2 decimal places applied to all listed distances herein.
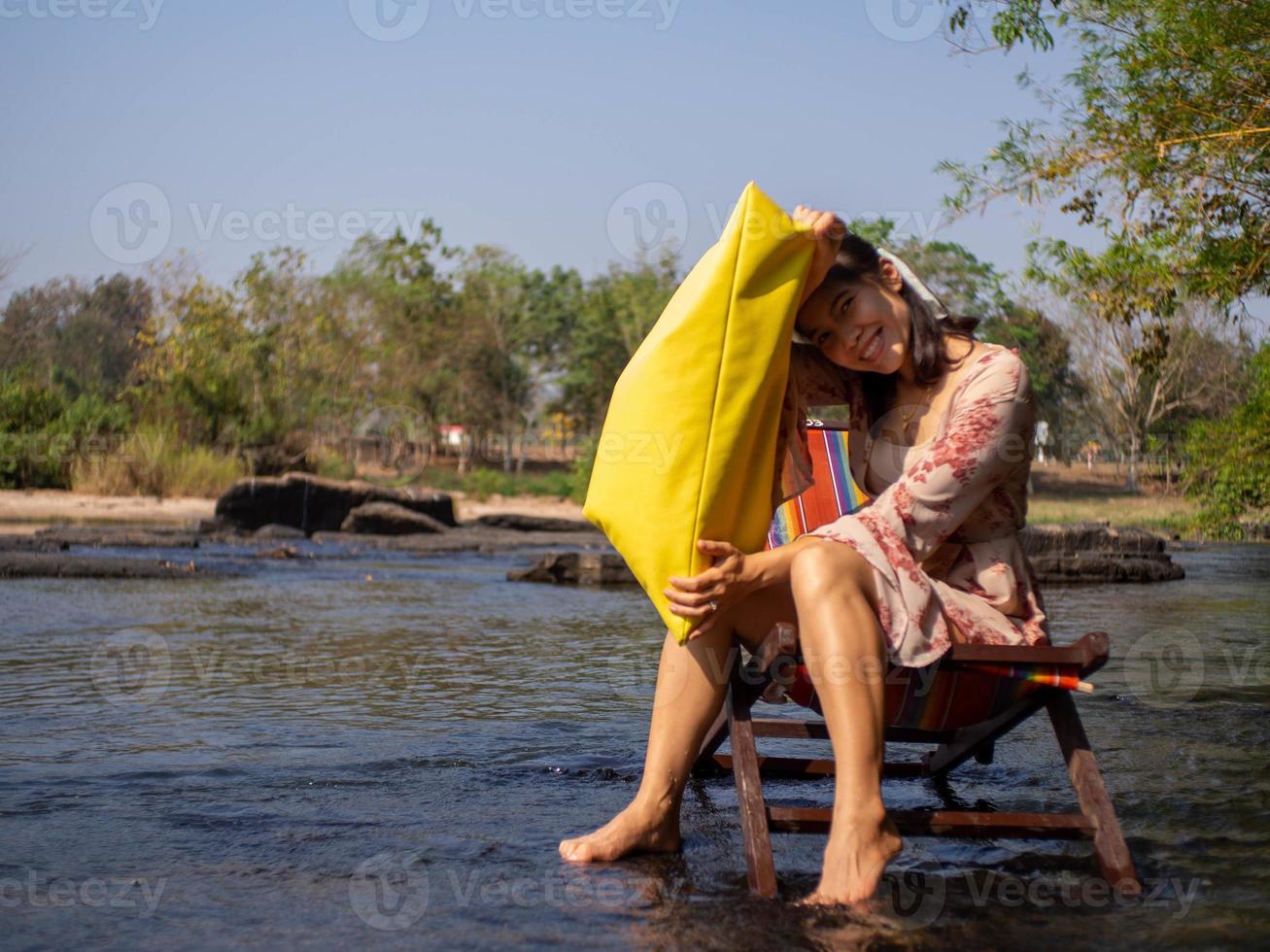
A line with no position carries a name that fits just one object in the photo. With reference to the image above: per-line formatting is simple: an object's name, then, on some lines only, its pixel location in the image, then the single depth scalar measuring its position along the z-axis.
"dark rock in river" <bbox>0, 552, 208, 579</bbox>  9.73
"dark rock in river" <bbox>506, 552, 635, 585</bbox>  10.68
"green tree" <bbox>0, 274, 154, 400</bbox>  43.19
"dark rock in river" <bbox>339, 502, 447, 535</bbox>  16.67
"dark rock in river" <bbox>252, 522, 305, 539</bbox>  15.83
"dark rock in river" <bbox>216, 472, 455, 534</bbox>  16.80
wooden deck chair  2.47
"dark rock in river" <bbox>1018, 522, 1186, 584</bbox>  11.24
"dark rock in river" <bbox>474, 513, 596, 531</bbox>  19.59
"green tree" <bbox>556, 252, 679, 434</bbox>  45.59
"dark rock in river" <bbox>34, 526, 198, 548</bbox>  13.03
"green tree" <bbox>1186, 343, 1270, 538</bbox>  7.87
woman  2.45
